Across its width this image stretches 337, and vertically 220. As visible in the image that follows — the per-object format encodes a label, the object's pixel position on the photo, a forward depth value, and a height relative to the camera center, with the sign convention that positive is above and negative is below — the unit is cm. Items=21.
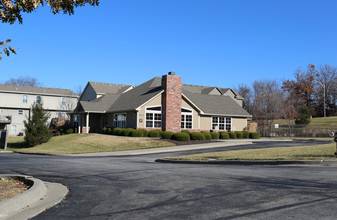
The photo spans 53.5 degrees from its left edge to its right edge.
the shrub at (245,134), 3917 -68
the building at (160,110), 3597 +214
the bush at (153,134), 3406 -63
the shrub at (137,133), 3375 -53
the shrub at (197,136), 3378 -81
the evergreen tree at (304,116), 5972 +221
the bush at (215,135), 3596 -74
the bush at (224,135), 3712 -77
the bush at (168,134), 3359 -62
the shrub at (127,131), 3450 -39
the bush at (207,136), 3469 -82
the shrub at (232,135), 3781 -78
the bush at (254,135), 3956 -80
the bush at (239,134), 3866 -68
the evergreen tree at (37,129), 3447 -16
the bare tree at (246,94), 8209 +858
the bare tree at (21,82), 9031 +1227
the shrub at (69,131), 4372 -45
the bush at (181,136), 3281 -80
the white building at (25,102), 5312 +432
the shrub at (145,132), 3413 -43
